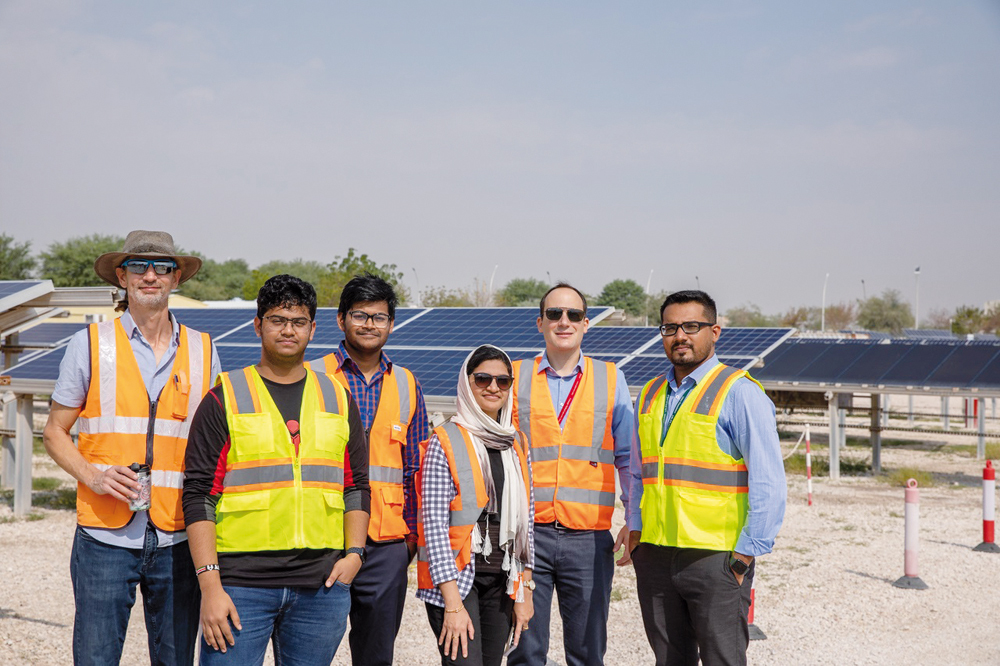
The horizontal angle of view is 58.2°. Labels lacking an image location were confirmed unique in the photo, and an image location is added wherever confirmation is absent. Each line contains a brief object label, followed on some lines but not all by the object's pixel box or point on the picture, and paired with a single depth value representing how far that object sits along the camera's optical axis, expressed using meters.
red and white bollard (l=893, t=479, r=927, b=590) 9.58
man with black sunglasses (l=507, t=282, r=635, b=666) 4.82
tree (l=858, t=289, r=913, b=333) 91.75
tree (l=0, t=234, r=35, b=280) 57.70
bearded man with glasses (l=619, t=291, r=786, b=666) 4.38
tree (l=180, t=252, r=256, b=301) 77.94
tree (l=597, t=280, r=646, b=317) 90.31
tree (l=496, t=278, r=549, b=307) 91.54
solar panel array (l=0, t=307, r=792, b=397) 13.09
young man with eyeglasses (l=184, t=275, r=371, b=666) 3.67
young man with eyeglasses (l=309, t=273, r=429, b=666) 4.41
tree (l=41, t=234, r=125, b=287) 65.09
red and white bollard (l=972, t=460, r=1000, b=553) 11.40
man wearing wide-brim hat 3.96
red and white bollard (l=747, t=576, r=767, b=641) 8.00
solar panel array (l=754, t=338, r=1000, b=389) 17.72
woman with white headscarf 4.13
